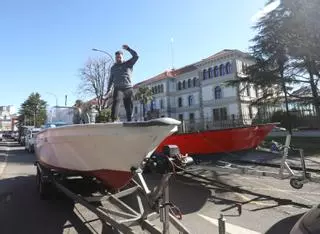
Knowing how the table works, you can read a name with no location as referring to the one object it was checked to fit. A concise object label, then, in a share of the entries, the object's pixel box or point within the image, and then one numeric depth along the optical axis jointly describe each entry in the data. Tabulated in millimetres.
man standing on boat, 4562
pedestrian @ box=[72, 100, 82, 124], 5687
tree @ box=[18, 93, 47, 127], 58550
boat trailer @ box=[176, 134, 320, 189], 4188
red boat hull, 5572
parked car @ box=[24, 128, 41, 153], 16131
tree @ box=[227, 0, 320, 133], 13929
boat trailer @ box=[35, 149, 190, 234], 2530
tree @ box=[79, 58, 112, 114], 31783
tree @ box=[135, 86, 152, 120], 36895
